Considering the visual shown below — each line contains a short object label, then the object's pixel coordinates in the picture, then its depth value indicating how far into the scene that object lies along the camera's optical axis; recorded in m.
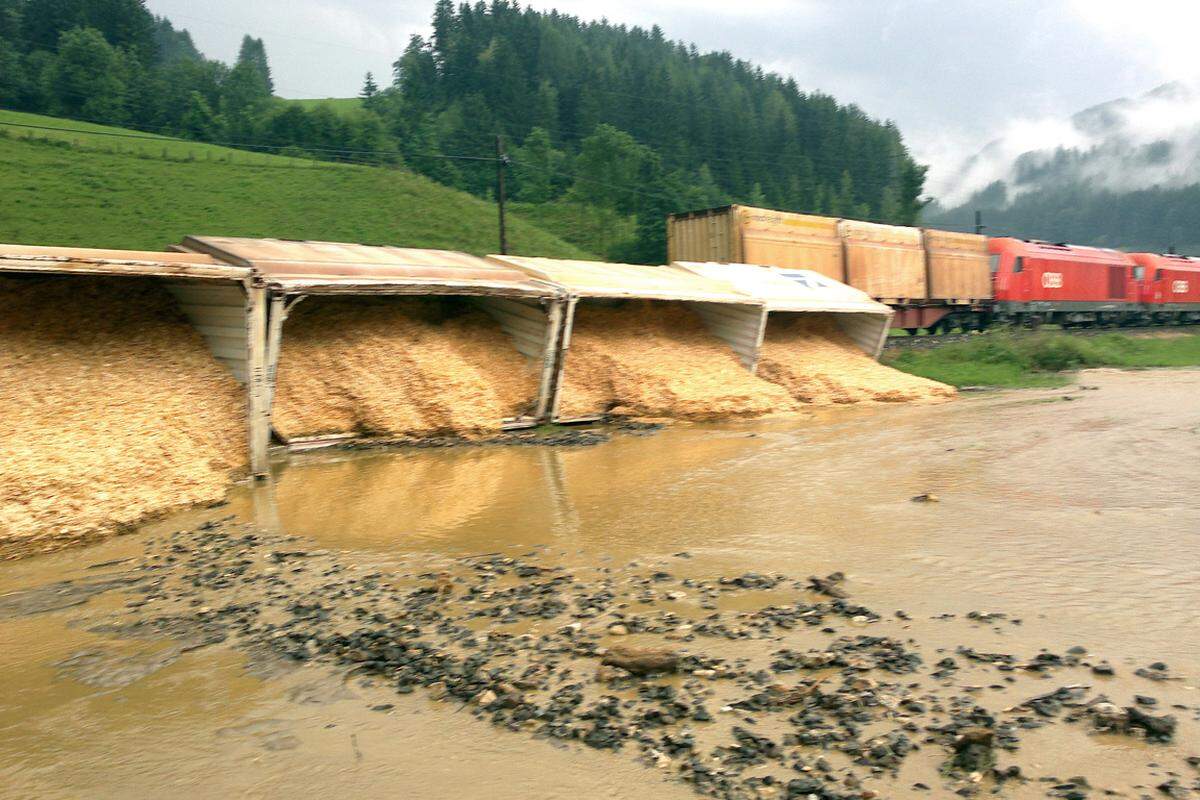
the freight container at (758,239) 24.23
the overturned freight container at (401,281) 11.36
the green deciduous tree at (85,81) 77.44
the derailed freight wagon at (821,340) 18.22
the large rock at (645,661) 5.01
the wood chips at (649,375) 15.57
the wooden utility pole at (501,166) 33.26
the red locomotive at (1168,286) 39.53
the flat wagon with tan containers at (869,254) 24.61
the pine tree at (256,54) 184.62
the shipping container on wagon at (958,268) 30.30
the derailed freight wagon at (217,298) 9.52
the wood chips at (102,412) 8.02
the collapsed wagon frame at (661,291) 14.87
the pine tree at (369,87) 150.02
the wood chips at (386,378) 12.62
